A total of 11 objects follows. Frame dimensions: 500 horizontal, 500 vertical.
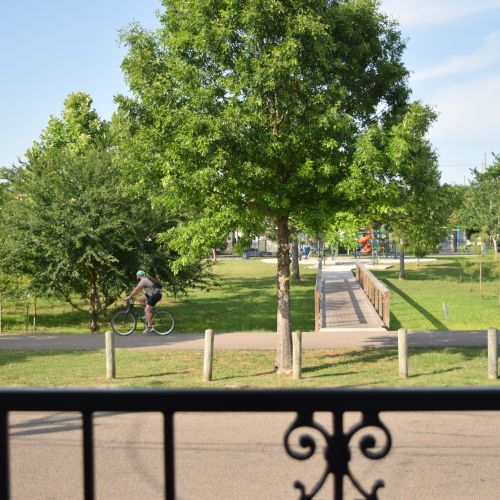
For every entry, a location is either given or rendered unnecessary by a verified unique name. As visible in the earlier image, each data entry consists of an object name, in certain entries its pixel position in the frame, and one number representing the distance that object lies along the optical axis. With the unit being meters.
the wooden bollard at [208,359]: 13.45
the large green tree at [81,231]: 21.72
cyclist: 19.47
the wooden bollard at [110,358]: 13.47
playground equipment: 67.75
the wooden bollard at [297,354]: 13.57
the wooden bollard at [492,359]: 13.18
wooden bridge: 21.23
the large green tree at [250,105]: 13.41
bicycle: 20.16
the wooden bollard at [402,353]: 13.06
